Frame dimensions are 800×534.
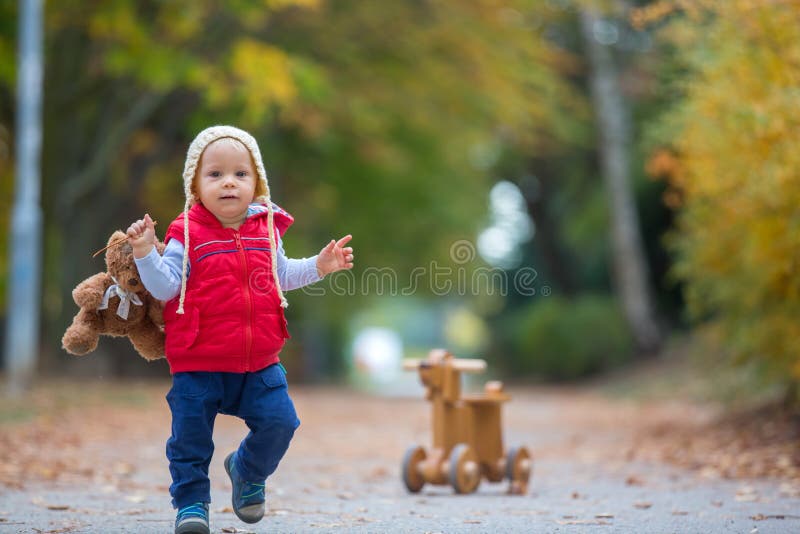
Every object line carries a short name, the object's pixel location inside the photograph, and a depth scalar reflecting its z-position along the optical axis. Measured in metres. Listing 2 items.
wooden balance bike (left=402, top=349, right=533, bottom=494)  7.88
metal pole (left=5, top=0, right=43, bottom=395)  14.98
